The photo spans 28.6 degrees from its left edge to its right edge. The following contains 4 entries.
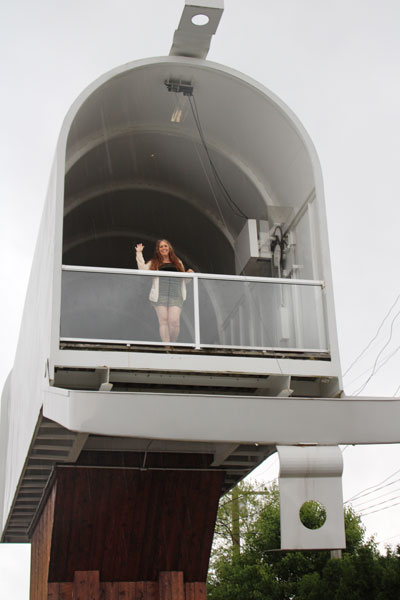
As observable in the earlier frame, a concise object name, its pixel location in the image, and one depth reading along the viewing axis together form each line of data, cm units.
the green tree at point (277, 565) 1560
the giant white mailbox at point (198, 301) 770
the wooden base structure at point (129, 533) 1063
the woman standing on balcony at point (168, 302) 901
